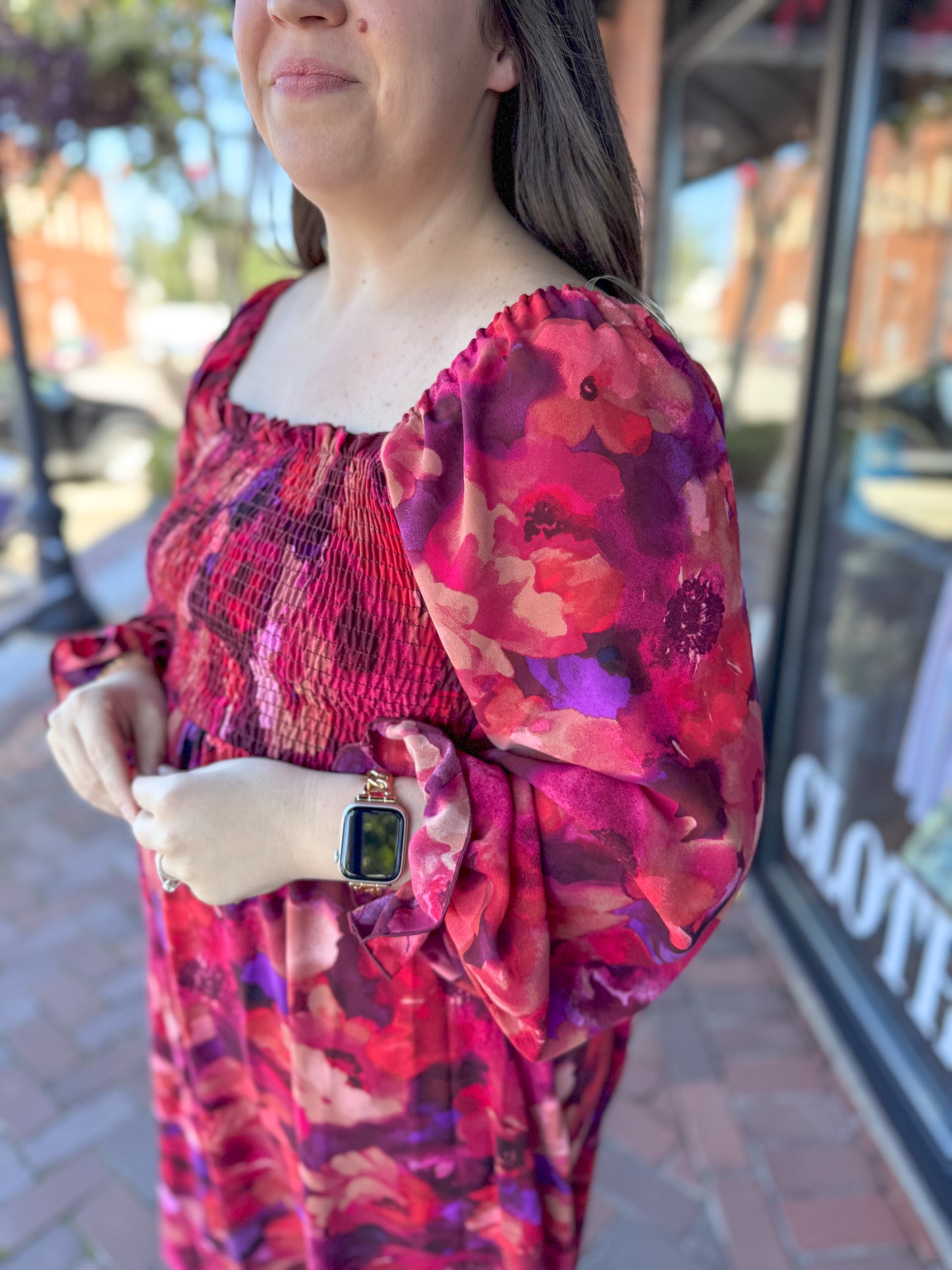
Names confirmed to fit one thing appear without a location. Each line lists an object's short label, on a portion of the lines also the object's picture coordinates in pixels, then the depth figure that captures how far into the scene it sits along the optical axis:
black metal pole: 4.52
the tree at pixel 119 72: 3.93
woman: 0.75
